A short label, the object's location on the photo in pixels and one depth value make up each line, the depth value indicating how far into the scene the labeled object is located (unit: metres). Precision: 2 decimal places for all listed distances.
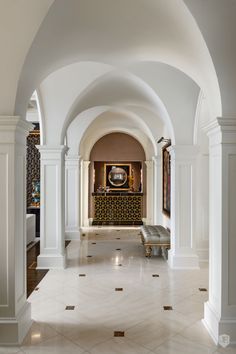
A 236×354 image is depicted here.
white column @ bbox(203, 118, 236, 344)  4.29
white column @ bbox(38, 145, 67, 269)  7.95
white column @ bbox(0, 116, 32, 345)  4.22
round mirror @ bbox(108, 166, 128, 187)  17.09
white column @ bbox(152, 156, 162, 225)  12.03
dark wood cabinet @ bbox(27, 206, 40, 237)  12.97
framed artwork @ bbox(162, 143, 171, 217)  10.31
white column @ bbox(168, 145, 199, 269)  7.95
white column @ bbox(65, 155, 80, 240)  11.66
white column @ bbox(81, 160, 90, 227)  15.51
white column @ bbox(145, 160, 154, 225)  15.92
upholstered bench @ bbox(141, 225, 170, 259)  9.01
